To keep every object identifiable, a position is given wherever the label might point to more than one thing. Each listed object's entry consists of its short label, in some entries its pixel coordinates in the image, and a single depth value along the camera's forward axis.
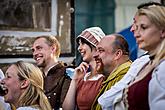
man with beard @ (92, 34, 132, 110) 4.43
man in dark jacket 5.36
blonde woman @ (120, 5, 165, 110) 3.10
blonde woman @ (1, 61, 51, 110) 4.06
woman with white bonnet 4.74
